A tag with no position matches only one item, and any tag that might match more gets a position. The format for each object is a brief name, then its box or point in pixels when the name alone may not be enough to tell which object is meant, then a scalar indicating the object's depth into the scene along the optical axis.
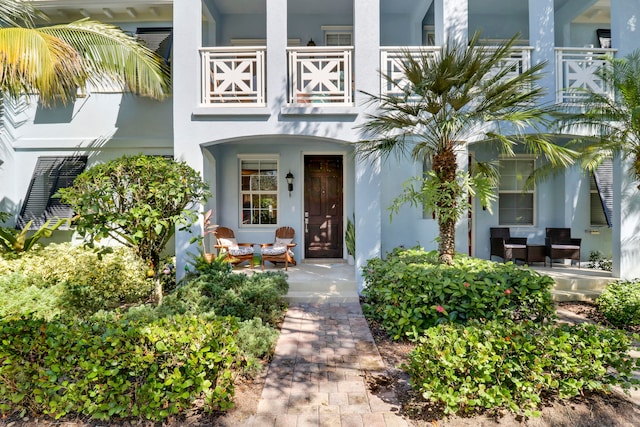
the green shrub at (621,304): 5.42
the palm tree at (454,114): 4.75
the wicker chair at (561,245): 7.82
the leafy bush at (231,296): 4.89
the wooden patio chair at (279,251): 7.82
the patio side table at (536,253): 7.92
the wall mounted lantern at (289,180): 8.81
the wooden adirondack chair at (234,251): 7.57
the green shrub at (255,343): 3.72
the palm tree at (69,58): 5.35
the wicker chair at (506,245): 7.96
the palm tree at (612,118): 5.93
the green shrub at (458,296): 4.44
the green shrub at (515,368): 2.92
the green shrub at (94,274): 5.62
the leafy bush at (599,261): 7.98
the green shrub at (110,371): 2.88
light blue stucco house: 6.81
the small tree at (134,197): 4.56
